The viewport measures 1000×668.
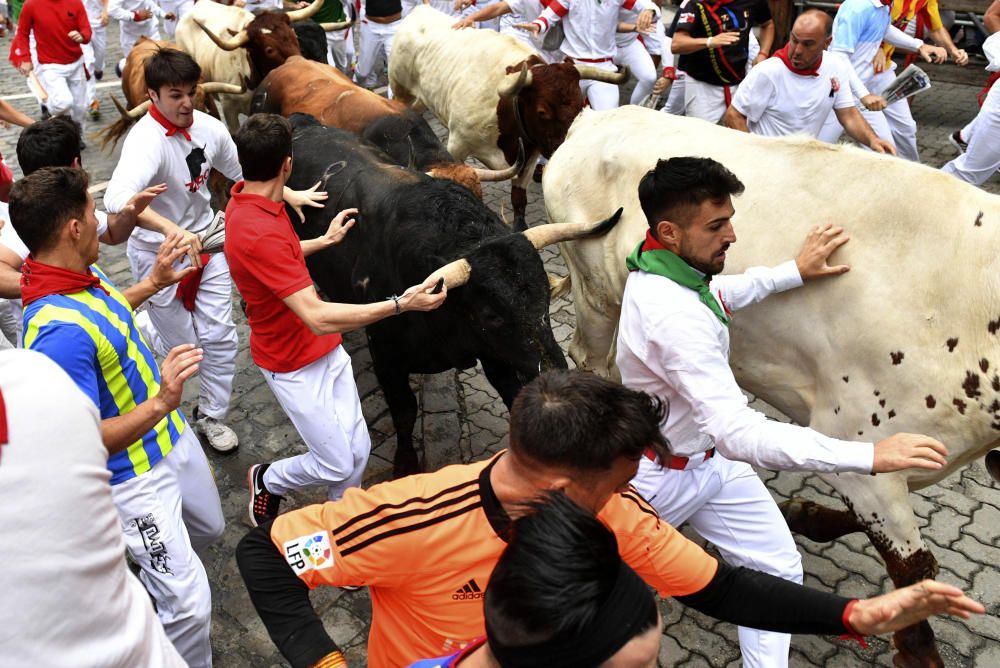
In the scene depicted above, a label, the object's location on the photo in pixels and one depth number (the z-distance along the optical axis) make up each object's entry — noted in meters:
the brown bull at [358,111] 6.44
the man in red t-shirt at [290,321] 3.88
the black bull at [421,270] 4.28
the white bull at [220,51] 9.60
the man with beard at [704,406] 2.86
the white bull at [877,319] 3.57
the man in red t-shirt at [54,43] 10.17
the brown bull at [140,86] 8.59
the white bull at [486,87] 7.77
